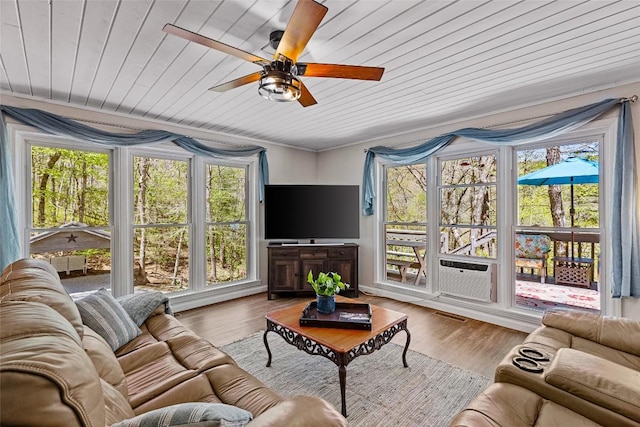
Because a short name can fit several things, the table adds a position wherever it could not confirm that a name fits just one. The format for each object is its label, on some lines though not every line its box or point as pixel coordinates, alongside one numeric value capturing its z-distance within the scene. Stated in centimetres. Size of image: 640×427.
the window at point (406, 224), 431
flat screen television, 445
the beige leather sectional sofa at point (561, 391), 117
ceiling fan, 145
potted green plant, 250
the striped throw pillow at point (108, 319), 188
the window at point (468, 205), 364
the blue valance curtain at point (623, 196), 259
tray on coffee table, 225
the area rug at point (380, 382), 196
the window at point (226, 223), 438
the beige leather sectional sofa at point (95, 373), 59
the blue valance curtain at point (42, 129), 267
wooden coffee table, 195
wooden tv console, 438
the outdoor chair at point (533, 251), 338
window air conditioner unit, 358
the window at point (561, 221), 300
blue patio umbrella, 296
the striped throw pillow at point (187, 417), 84
